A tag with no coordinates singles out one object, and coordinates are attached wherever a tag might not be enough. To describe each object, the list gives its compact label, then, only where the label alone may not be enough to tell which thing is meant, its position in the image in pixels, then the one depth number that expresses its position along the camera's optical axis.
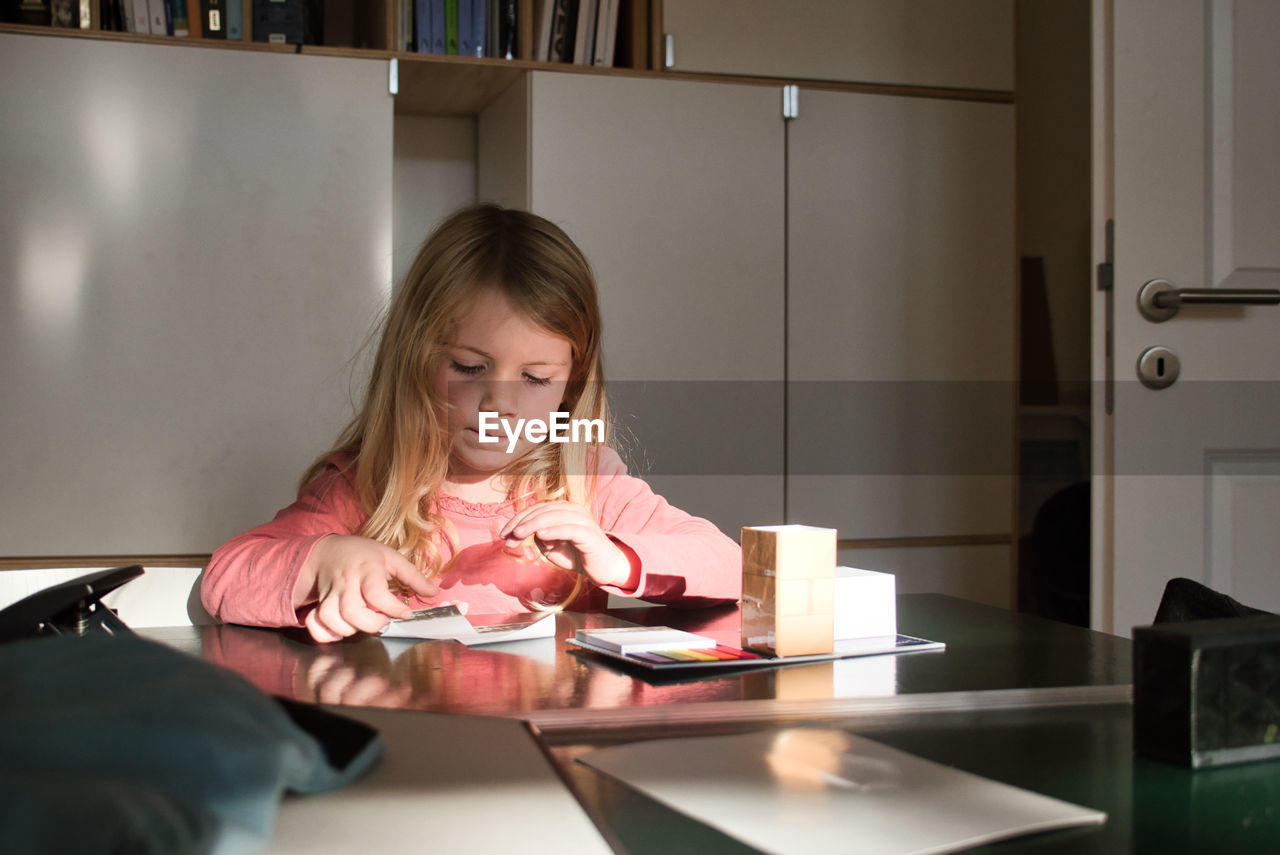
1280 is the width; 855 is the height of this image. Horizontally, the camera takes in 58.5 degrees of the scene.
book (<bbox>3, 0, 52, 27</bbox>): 2.13
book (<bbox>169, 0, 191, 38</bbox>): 2.18
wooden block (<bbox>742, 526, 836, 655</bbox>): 0.81
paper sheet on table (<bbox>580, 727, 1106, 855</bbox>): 0.47
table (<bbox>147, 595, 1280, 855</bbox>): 0.50
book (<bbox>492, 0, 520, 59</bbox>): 2.32
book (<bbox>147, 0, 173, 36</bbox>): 2.16
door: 1.91
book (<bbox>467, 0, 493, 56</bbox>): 2.29
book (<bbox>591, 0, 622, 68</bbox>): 2.35
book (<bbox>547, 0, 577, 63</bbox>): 2.34
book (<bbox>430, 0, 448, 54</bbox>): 2.28
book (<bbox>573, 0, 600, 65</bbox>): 2.34
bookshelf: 2.15
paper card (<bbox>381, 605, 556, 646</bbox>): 0.93
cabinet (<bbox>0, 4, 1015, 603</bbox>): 2.20
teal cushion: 0.36
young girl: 1.32
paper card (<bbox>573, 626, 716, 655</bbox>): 0.84
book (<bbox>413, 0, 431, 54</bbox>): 2.27
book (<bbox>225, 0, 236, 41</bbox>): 2.19
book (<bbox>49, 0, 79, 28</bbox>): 2.14
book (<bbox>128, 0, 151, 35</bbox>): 2.15
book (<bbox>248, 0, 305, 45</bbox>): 2.20
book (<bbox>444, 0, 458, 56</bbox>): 2.28
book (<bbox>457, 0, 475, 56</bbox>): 2.29
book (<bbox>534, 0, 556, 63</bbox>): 2.33
